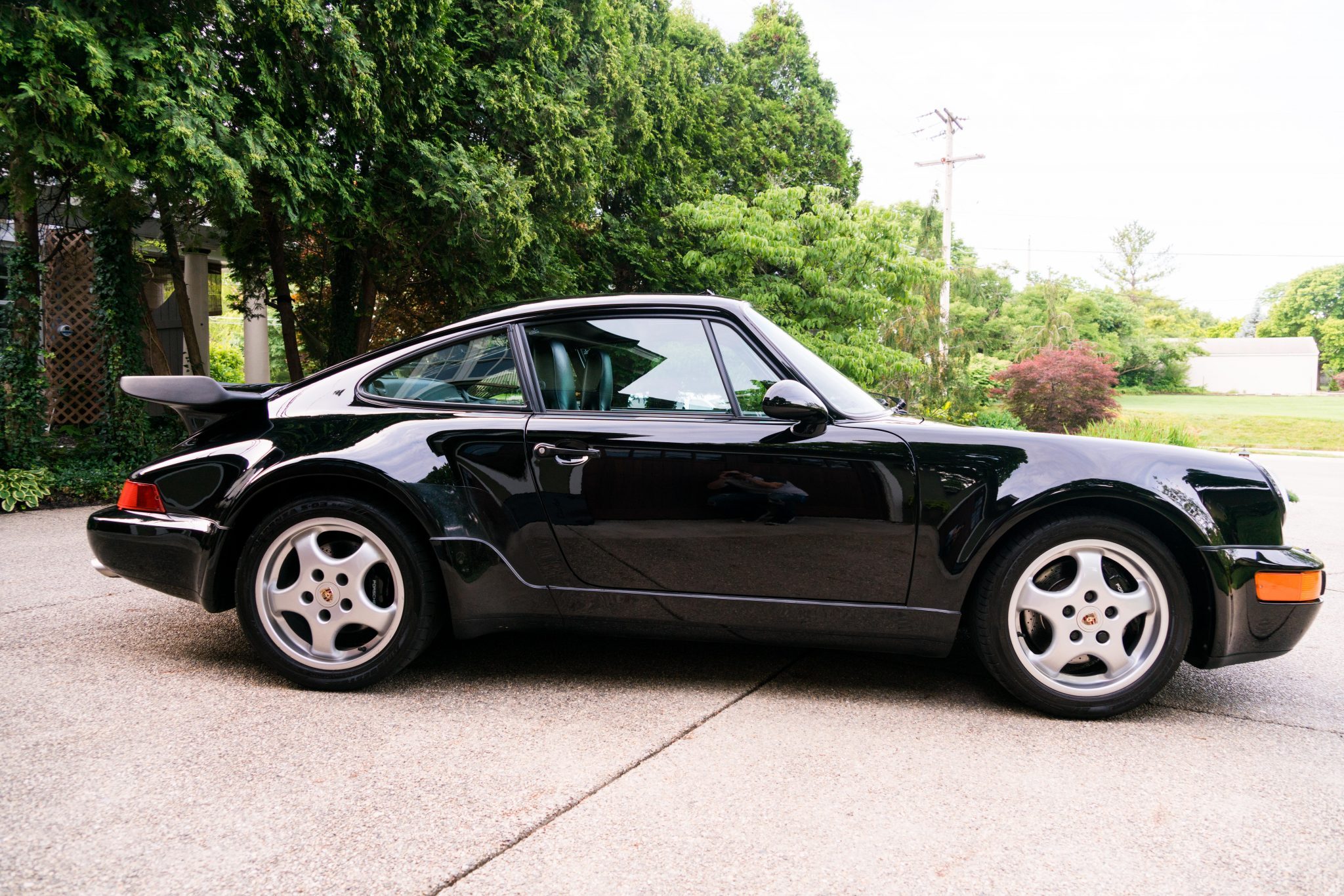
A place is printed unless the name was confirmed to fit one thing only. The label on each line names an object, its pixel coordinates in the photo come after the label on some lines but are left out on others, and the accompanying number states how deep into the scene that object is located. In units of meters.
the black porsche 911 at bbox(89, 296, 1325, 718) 2.82
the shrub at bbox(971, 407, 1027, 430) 17.91
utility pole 24.52
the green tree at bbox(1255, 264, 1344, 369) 77.00
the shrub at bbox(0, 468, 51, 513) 7.47
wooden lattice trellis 9.27
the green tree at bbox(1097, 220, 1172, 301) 78.50
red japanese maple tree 20.55
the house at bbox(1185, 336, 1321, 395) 54.88
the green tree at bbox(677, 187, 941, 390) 12.61
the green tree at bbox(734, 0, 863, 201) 22.38
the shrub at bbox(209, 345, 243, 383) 22.25
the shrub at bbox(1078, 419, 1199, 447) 13.95
